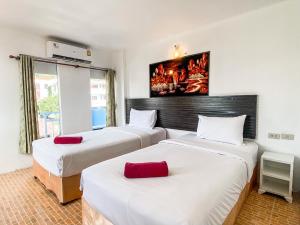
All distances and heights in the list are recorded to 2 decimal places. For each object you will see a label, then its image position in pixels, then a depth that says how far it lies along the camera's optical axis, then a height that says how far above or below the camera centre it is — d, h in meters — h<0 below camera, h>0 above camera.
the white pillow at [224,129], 2.36 -0.43
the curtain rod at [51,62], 3.00 +0.81
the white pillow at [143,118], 3.59 -0.39
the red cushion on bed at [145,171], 1.42 -0.60
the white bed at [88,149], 2.09 -0.68
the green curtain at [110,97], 4.37 +0.10
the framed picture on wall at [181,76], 2.96 +0.47
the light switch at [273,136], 2.32 -0.50
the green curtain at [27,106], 3.05 -0.08
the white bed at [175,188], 1.04 -0.66
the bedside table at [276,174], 2.04 -0.93
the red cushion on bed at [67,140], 2.47 -0.57
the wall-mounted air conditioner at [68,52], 3.29 +1.02
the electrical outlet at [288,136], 2.21 -0.49
